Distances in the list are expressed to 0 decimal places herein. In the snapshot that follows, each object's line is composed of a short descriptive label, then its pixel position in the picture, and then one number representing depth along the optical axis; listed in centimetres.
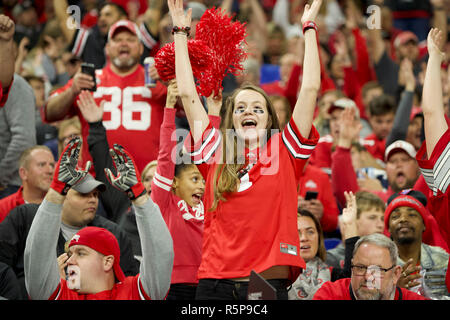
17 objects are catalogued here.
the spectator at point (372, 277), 904
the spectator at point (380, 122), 1650
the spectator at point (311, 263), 1095
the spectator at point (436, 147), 895
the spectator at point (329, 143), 1577
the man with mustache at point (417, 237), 1088
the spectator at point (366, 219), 1234
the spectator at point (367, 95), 1808
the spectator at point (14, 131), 1323
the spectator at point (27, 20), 2255
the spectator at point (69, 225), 1087
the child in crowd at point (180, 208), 1023
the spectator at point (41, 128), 1575
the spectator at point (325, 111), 1683
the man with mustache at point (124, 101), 1344
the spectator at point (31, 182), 1218
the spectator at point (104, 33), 1503
